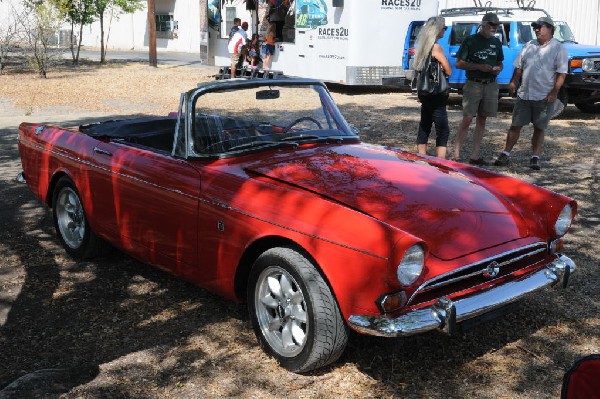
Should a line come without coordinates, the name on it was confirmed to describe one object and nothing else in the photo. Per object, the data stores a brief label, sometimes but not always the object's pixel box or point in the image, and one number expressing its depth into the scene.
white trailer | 16.50
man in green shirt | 8.57
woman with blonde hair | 7.89
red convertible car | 3.38
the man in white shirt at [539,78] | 8.34
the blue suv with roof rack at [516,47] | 12.76
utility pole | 22.67
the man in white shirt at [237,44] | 18.77
